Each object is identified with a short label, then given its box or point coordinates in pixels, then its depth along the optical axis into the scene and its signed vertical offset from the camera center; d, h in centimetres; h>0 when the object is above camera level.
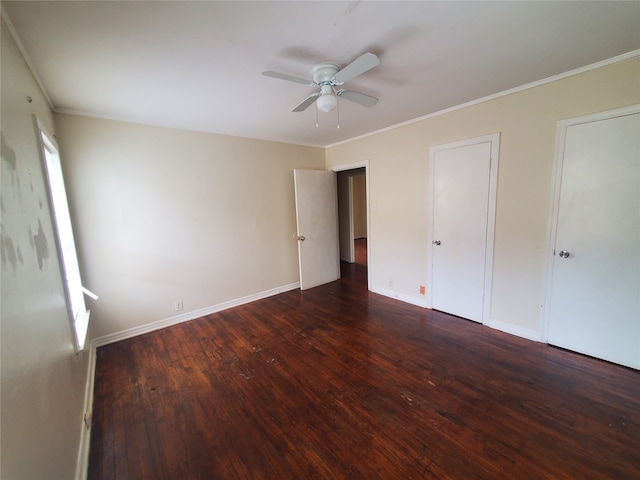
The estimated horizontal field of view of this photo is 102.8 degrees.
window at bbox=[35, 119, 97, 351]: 202 -26
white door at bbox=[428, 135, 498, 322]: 271 -29
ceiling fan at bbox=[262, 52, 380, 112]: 161 +87
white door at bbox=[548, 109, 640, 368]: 197 -38
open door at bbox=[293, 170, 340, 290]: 414 -32
